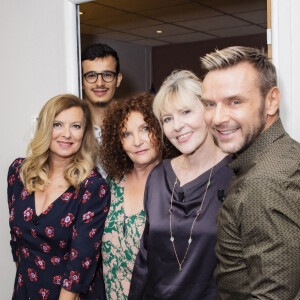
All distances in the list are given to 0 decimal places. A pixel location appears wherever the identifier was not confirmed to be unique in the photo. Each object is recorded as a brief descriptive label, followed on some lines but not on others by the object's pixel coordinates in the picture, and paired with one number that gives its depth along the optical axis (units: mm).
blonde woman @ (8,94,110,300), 1899
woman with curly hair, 1894
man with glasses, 2523
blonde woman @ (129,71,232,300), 1611
